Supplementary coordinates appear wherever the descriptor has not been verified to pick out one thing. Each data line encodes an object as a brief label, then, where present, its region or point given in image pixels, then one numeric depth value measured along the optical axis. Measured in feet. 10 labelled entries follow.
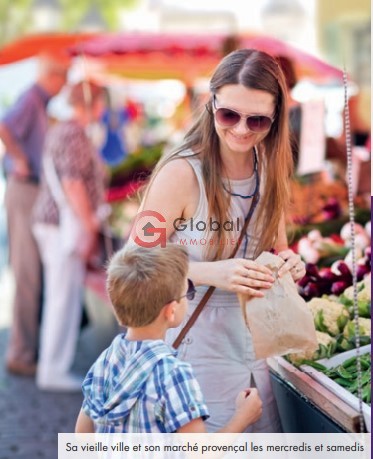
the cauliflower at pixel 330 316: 8.68
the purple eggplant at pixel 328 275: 9.41
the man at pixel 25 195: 20.86
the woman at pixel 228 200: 7.29
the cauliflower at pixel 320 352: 8.06
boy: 6.85
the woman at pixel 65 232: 17.72
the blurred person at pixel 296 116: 15.11
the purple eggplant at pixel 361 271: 10.52
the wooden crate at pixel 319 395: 7.32
